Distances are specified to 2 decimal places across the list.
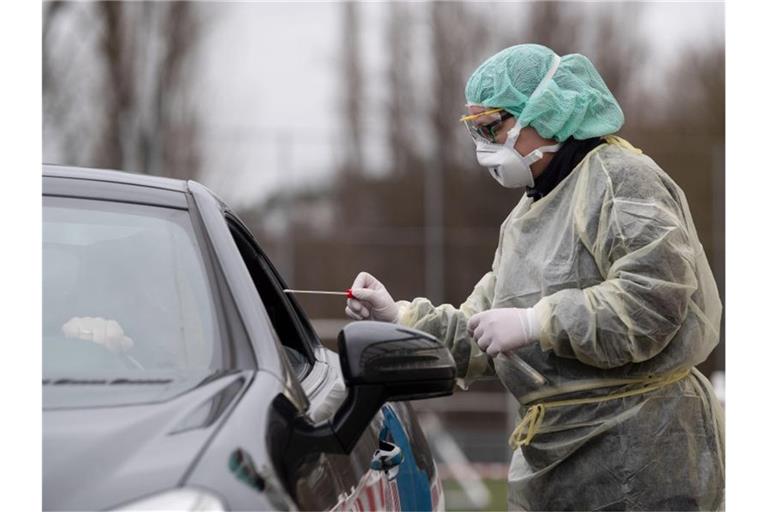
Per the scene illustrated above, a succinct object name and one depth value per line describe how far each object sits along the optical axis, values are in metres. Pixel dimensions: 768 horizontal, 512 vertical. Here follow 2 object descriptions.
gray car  4.48
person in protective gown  6.96
